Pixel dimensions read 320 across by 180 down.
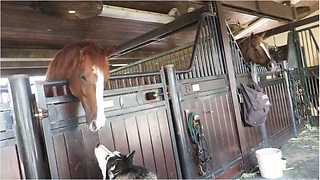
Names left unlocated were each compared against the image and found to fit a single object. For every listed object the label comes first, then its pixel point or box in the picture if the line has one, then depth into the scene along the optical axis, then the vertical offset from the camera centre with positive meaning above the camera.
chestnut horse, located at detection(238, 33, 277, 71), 4.10 +0.31
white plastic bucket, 2.99 -1.00
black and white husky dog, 1.55 -0.42
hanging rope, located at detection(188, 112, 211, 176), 2.75 -0.54
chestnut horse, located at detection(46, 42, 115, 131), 1.64 +0.14
